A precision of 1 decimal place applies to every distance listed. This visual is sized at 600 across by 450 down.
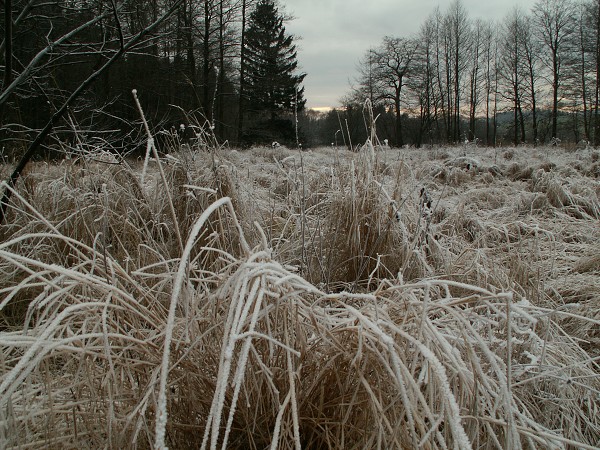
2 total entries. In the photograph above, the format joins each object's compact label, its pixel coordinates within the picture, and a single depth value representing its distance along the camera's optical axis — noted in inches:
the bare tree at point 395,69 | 1071.0
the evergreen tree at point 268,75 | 863.1
